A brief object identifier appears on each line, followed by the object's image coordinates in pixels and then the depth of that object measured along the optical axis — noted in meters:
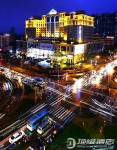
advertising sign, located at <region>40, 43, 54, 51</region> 98.13
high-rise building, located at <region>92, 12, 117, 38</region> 196.88
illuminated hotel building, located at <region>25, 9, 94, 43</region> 97.38
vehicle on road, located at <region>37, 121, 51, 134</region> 30.03
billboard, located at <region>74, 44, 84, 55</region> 90.31
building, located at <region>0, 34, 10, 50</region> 138.20
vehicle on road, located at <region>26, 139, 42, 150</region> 26.14
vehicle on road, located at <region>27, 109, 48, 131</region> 30.84
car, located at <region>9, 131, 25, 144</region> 27.53
